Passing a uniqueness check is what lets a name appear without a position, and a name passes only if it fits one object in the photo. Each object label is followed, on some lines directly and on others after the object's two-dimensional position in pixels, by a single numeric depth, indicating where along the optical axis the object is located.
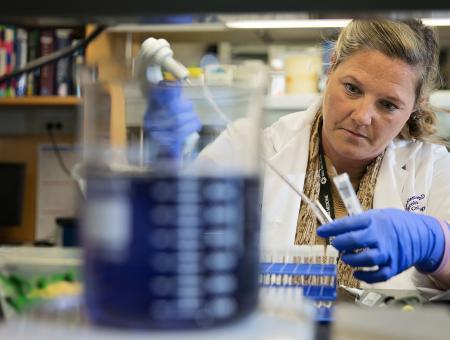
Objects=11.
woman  1.42
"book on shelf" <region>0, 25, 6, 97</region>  2.62
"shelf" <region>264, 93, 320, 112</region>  2.31
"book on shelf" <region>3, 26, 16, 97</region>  2.62
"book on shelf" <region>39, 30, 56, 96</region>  2.64
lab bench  0.40
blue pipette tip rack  0.68
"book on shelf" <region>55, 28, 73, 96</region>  2.63
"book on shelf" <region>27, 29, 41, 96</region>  2.64
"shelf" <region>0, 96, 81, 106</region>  2.61
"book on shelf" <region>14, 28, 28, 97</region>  2.64
